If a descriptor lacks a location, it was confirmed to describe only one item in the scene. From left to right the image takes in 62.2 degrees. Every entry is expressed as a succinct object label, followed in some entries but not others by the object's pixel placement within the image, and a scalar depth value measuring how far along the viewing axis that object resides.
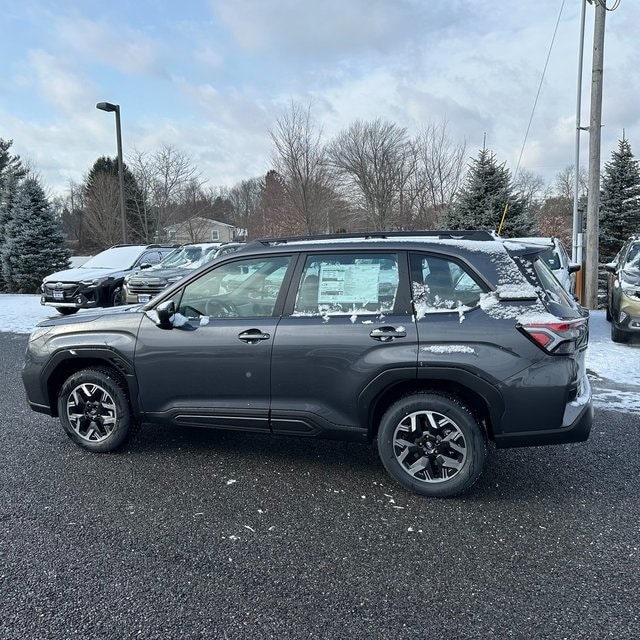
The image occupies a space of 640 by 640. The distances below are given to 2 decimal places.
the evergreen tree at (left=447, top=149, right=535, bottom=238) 20.08
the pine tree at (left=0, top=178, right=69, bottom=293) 20.44
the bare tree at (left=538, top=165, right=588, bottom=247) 33.62
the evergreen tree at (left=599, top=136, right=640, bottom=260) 22.89
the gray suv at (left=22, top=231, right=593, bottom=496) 3.38
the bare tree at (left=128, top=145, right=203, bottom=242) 32.12
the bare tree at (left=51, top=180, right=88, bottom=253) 48.84
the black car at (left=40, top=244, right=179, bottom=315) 12.32
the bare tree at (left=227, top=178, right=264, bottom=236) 46.39
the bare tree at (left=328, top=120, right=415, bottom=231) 33.69
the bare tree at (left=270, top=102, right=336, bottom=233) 25.41
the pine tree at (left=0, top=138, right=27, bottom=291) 22.41
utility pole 10.54
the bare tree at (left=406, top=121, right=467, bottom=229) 32.09
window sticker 3.71
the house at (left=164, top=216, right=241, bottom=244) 34.34
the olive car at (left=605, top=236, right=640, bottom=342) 7.91
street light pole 16.64
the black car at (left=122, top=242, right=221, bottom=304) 11.48
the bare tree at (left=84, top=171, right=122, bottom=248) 35.03
